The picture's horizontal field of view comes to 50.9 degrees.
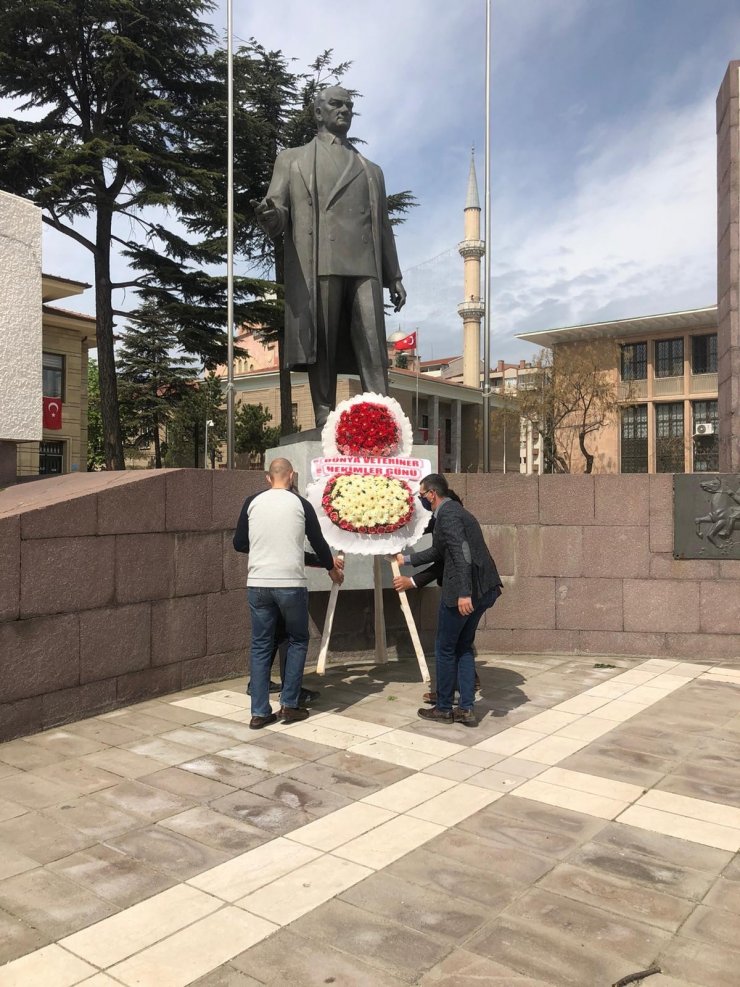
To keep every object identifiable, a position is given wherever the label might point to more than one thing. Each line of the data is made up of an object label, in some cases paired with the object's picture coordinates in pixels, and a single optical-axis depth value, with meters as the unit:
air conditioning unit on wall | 47.47
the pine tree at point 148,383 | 36.00
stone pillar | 8.59
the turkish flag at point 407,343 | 42.11
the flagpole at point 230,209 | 15.47
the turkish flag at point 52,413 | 27.19
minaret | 66.88
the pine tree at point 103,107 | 18.95
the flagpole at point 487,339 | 11.23
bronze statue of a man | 7.46
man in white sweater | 5.37
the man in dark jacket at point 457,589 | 5.35
